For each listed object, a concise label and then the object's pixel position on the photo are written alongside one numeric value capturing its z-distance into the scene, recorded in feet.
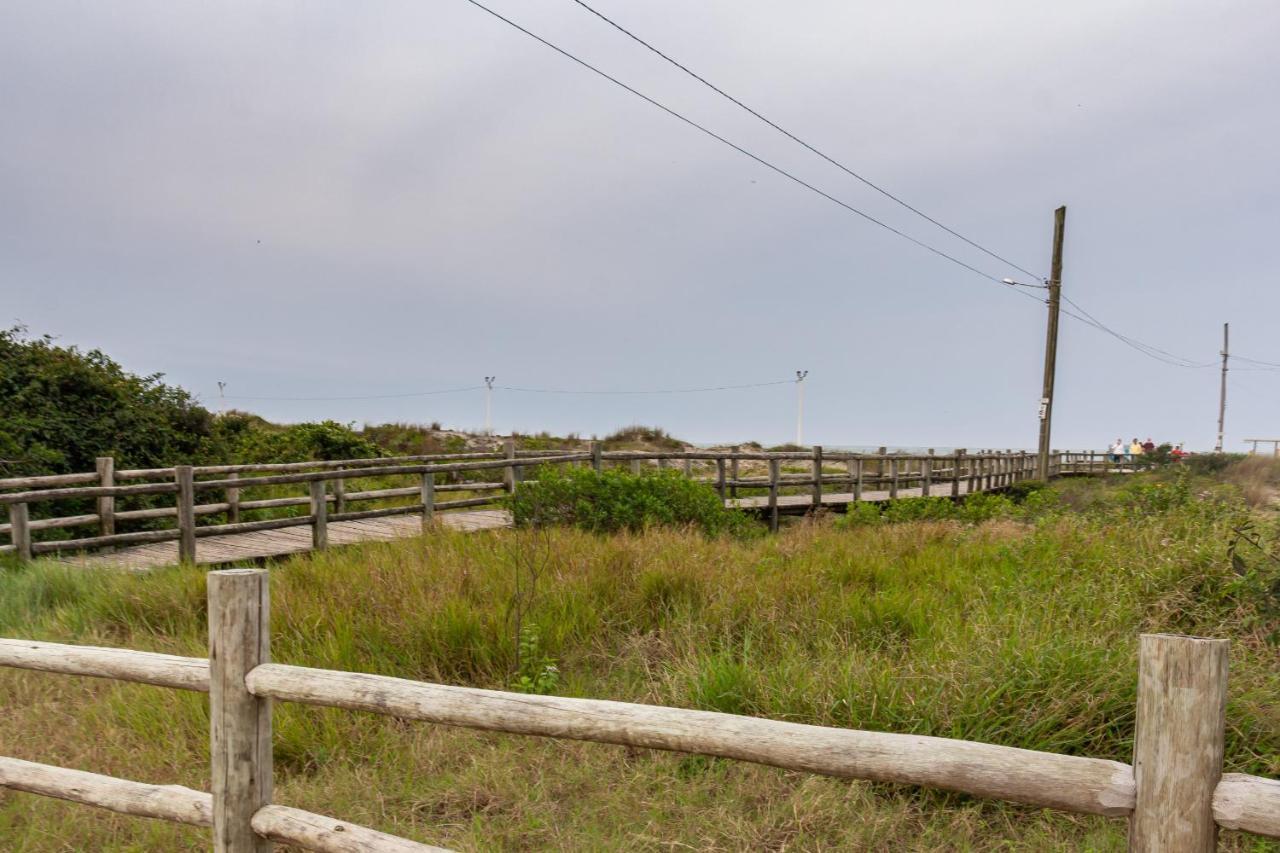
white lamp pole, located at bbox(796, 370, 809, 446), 129.18
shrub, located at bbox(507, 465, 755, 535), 32.17
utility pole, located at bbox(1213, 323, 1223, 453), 132.36
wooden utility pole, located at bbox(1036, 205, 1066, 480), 68.69
